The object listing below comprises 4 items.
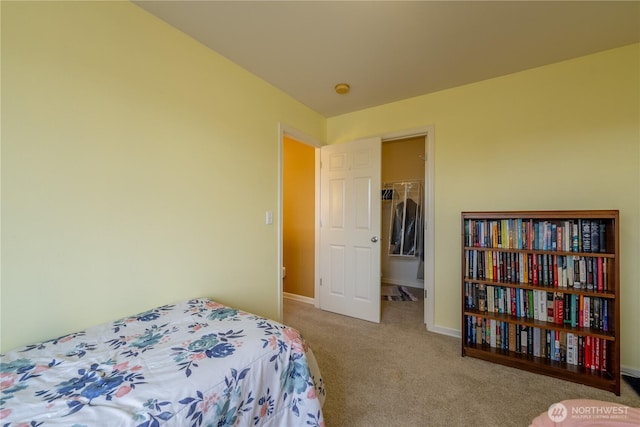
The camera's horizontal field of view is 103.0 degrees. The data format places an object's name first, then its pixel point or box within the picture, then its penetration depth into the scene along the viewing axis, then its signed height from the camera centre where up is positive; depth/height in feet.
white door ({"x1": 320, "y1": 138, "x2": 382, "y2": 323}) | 9.07 -0.46
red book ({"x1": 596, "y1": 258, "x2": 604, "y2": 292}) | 5.69 -1.37
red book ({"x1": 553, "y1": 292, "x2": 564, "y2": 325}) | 6.06 -2.20
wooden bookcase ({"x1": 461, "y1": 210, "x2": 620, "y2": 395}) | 5.61 -1.86
